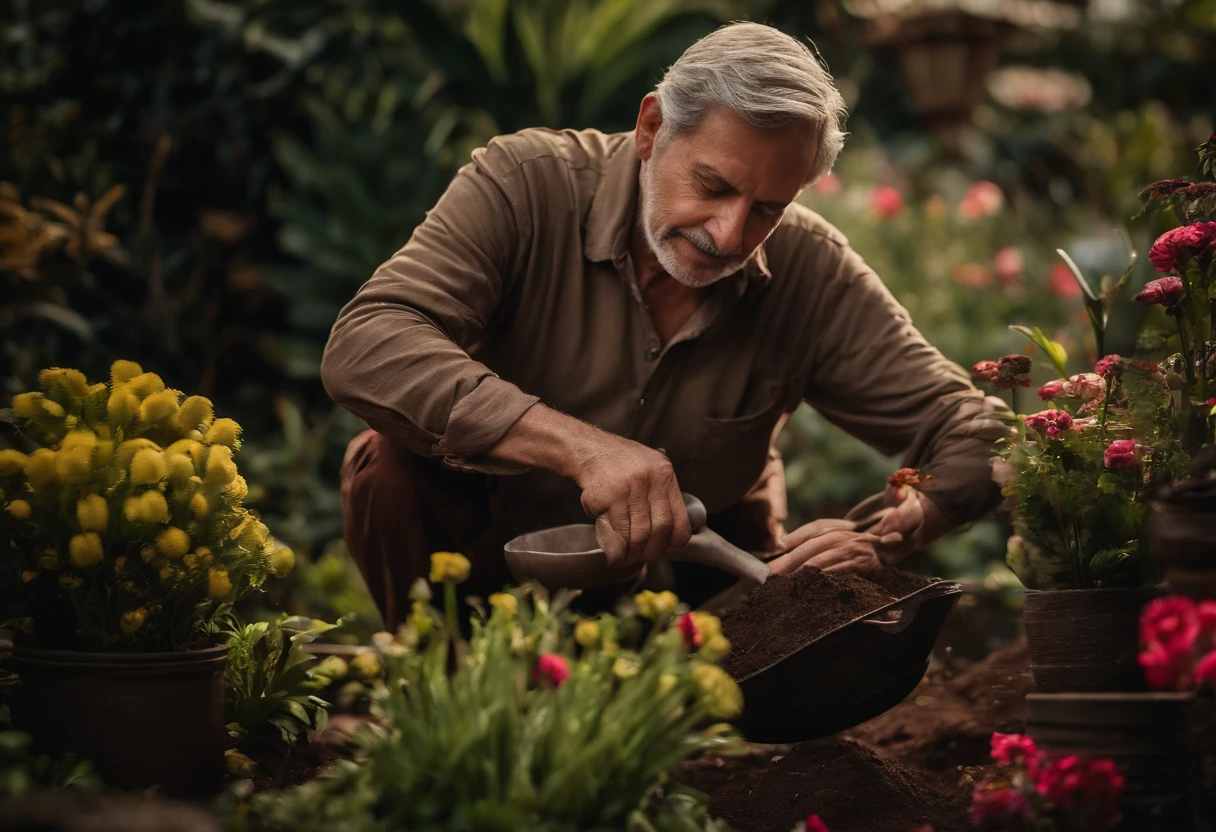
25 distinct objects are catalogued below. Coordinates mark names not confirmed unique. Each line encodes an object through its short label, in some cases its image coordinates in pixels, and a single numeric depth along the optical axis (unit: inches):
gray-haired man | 97.0
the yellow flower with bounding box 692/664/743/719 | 60.7
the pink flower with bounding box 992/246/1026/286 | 219.8
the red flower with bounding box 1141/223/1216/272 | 82.4
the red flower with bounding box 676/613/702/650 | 70.1
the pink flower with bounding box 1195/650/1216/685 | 58.4
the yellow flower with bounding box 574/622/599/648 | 64.1
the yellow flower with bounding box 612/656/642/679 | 64.2
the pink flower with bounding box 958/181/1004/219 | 230.8
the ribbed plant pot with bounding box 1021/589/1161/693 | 82.2
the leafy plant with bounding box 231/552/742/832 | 59.1
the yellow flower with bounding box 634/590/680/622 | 65.2
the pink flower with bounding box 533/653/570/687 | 62.9
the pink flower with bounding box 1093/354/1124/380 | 85.0
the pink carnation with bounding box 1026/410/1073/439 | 83.7
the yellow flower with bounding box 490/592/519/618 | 66.2
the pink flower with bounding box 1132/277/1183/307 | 83.7
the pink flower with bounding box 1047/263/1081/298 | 218.4
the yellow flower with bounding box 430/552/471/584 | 64.3
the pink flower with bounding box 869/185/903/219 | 221.1
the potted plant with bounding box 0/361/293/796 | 75.2
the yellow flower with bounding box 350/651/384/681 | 66.5
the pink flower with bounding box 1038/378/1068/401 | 89.4
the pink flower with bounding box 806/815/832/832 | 69.4
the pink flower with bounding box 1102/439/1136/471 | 81.1
